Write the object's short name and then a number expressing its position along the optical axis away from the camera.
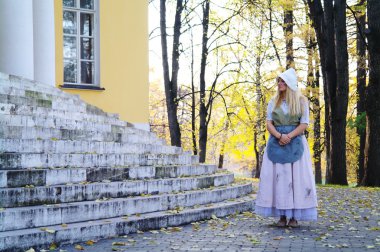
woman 6.88
